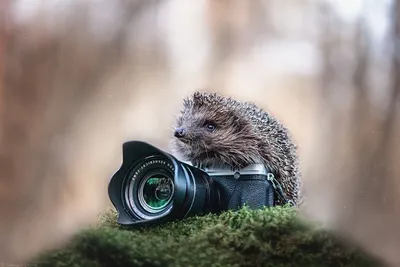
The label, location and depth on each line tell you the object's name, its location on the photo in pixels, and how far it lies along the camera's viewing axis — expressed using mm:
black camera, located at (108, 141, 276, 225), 1267
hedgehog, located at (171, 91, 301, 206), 1331
